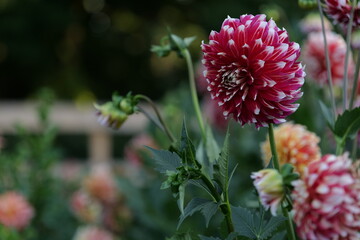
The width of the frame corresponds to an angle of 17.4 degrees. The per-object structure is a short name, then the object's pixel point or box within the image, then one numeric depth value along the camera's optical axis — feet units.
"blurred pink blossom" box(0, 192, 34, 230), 7.80
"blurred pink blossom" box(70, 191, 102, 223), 9.15
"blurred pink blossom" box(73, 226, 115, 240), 7.97
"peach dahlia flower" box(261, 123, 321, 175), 4.93
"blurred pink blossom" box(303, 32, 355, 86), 6.22
